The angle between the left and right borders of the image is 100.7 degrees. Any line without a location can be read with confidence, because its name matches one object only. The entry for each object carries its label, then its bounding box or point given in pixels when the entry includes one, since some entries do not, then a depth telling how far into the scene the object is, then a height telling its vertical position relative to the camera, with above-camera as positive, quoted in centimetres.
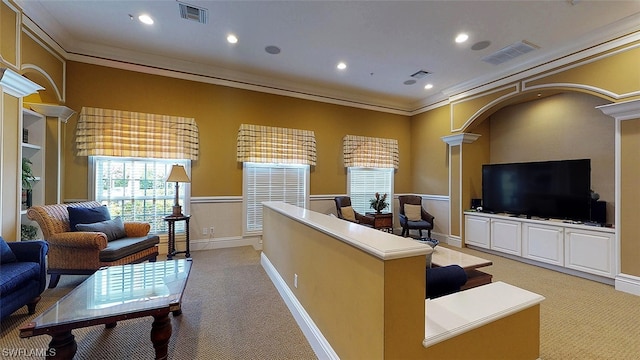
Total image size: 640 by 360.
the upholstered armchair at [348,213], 542 -64
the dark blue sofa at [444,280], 188 -71
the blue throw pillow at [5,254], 239 -67
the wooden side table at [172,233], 402 -80
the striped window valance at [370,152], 583 +68
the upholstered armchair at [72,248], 290 -76
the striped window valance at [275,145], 486 +70
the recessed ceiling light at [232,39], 362 +198
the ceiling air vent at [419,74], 469 +195
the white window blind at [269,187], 496 -11
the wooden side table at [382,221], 535 -79
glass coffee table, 154 -82
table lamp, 393 +6
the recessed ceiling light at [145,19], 321 +199
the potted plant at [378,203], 556 -46
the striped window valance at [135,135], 392 +73
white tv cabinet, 336 -89
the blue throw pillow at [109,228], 312 -57
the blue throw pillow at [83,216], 318 -43
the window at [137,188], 409 -11
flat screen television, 369 -10
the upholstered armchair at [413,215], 534 -72
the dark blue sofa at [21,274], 213 -81
